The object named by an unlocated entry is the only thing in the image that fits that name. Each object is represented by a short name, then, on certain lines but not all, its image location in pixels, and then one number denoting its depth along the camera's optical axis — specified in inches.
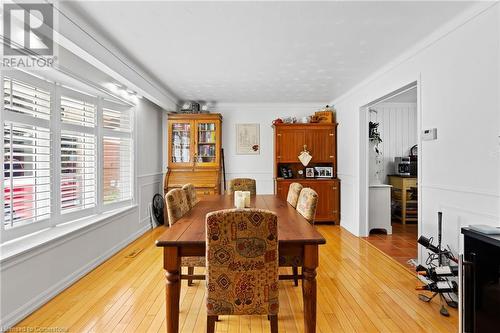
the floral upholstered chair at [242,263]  58.0
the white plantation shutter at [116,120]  144.9
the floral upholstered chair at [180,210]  85.7
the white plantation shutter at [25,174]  84.7
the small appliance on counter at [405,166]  203.9
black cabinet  62.6
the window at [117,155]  145.0
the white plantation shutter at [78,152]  114.2
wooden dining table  65.3
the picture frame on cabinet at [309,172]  213.6
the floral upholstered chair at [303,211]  72.3
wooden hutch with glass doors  203.8
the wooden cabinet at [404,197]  200.4
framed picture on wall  223.9
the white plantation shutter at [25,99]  85.4
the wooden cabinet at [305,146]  207.2
